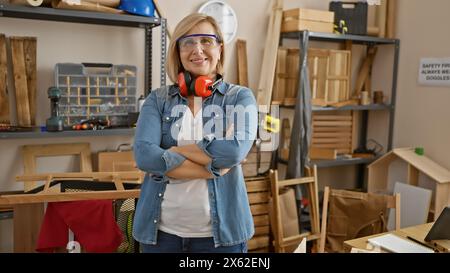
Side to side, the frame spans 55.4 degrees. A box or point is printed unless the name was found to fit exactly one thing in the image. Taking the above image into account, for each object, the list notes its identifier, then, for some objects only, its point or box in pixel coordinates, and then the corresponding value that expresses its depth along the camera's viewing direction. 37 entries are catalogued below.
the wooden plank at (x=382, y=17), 3.29
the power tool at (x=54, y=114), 2.24
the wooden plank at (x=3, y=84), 2.26
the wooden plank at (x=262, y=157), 2.86
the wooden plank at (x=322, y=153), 3.15
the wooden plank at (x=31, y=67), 2.32
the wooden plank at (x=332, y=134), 3.23
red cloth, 1.72
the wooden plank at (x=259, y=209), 2.84
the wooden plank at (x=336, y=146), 3.26
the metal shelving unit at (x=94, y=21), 2.13
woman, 1.34
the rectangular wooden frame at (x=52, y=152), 2.39
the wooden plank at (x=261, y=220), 2.85
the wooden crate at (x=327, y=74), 3.07
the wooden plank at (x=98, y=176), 1.94
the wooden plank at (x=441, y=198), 2.76
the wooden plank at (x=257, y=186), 2.80
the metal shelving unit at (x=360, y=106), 2.90
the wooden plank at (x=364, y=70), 3.44
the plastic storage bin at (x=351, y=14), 3.16
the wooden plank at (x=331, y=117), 3.24
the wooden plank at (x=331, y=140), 3.23
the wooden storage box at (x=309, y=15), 2.88
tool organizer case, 2.38
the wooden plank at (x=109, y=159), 2.53
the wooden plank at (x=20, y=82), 2.29
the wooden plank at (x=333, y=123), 3.22
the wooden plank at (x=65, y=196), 1.63
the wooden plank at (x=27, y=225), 1.77
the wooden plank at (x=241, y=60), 2.99
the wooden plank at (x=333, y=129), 3.23
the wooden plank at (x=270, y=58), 2.95
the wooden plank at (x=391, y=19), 3.28
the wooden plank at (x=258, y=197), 2.82
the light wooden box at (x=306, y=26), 2.89
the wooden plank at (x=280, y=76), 3.07
